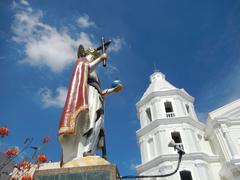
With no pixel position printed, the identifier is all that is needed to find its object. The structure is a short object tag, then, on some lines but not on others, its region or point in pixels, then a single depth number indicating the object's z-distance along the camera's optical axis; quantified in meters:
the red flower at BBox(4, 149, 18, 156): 4.83
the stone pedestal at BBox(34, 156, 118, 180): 3.57
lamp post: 3.88
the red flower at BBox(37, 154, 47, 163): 5.12
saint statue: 4.10
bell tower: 19.27
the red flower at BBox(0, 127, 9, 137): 4.78
